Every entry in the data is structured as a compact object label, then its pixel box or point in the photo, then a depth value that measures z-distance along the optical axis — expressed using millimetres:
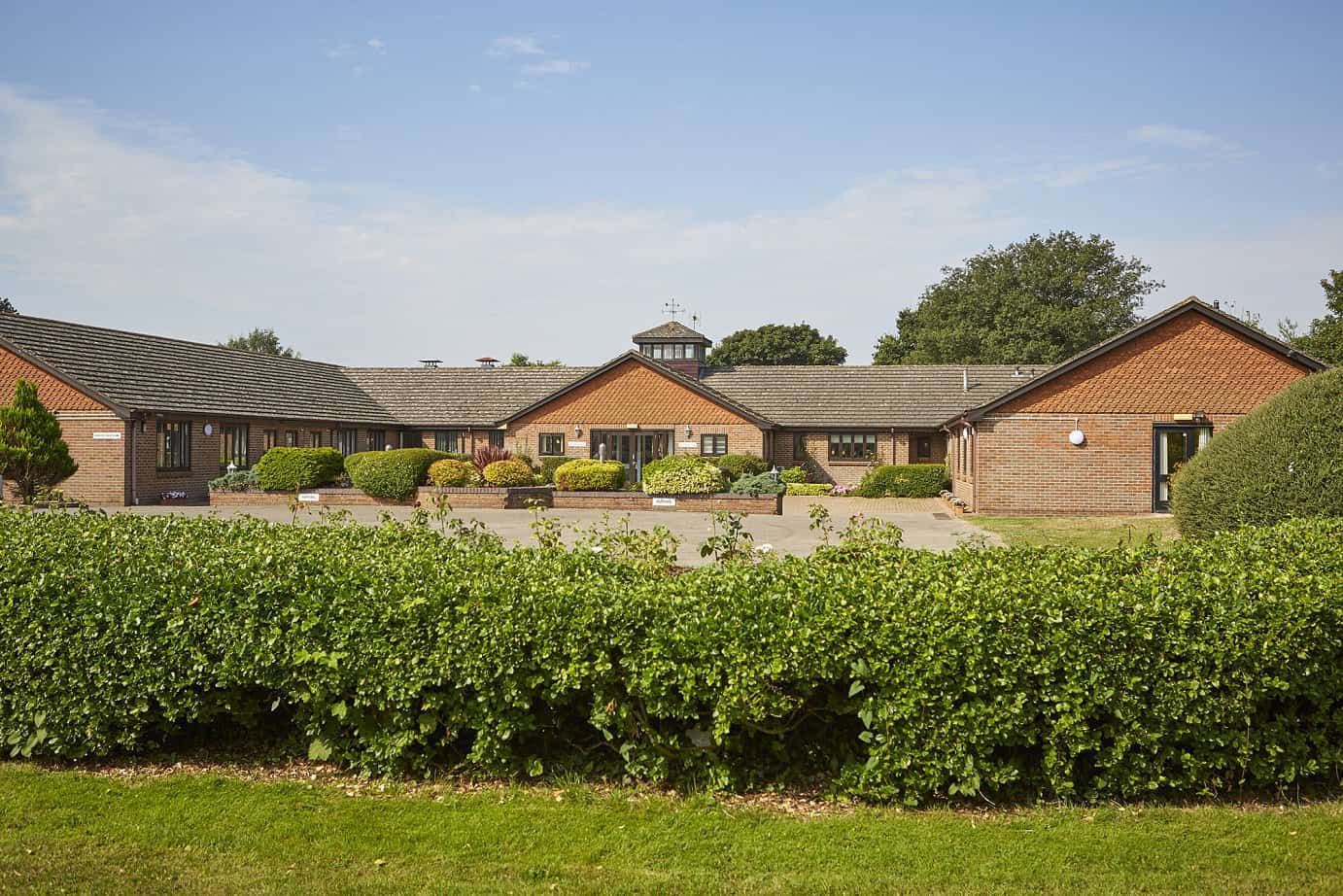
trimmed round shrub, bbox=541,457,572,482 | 36594
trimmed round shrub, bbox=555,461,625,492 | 29766
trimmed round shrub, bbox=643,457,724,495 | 28594
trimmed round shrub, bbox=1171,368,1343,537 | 11297
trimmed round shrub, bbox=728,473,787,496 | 28641
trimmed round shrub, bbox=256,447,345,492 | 29766
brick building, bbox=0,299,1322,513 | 26797
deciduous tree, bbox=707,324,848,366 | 79500
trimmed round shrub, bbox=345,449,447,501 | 28312
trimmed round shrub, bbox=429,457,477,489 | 28516
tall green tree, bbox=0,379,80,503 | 23344
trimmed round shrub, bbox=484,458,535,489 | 28375
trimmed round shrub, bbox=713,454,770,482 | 35750
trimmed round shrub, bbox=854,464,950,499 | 35469
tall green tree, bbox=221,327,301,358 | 101312
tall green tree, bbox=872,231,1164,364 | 65062
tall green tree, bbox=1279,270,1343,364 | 40969
